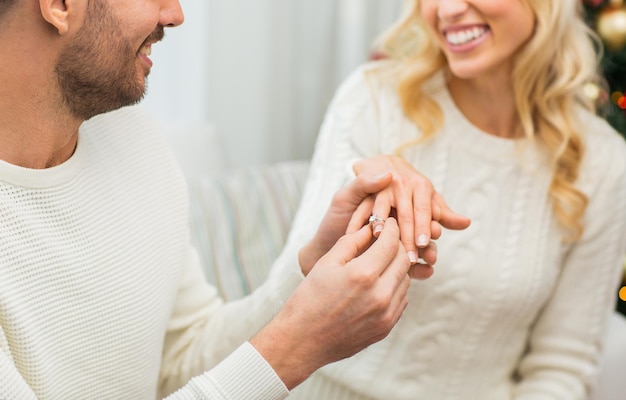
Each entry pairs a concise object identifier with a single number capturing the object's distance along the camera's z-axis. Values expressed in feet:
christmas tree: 7.05
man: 3.14
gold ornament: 7.02
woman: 4.88
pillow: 5.98
